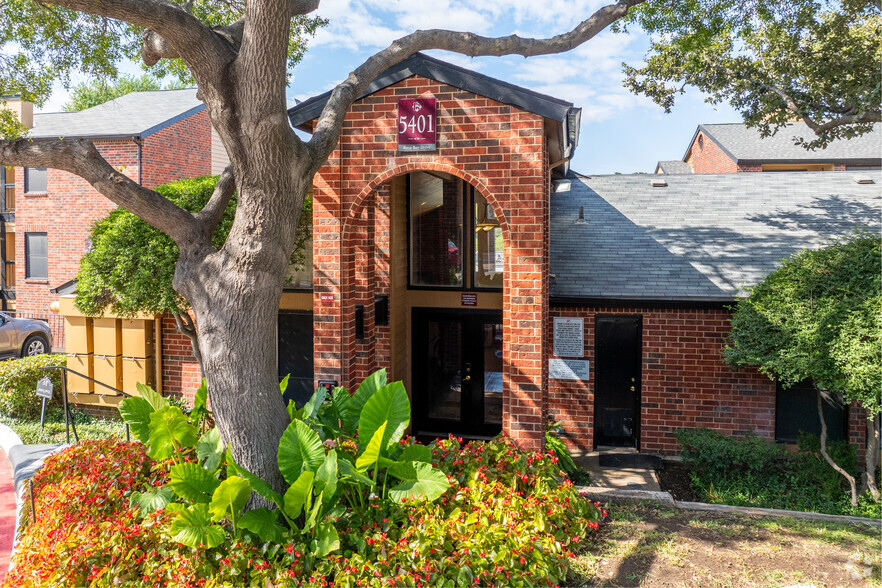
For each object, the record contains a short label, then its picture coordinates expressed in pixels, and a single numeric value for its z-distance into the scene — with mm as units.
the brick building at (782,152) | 23250
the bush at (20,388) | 11227
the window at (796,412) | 9508
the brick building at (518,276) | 7508
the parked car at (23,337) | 15680
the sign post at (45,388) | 9469
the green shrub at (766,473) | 7867
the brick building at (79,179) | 17969
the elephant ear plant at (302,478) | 5141
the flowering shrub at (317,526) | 5051
